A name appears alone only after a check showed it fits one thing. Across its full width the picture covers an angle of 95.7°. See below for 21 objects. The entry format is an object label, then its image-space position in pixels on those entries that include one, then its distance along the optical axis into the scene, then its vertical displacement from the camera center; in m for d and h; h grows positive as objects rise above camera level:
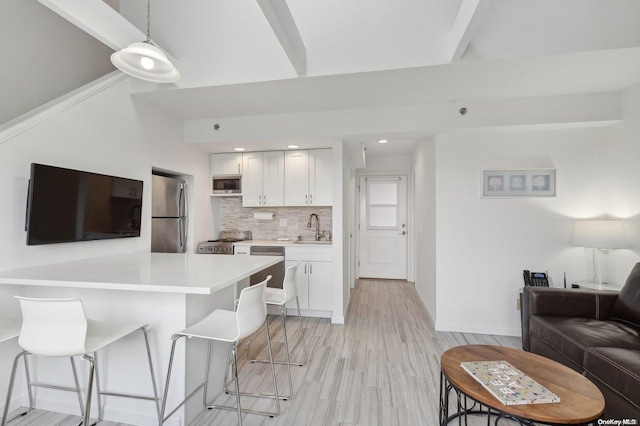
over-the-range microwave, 4.17 +0.57
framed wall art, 3.14 +0.48
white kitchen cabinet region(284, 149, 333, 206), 3.91 +0.63
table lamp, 2.63 -0.09
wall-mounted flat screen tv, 2.00 +0.13
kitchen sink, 3.88 -0.24
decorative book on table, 1.17 -0.70
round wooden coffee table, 1.09 -0.71
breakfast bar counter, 1.67 -0.60
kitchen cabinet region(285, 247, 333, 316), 3.64 -0.66
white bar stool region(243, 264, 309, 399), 2.26 -0.58
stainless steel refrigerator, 3.31 +0.09
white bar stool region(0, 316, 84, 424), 1.57 -0.93
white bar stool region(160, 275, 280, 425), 1.53 -0.59
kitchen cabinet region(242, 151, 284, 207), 4.06 +0.64
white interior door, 5.87 -0.02
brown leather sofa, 1.52 -0.72
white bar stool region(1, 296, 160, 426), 1.32 -0.51
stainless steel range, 3.81 -0.31
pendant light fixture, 1.71 +1.00
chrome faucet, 4.27 +0.02
